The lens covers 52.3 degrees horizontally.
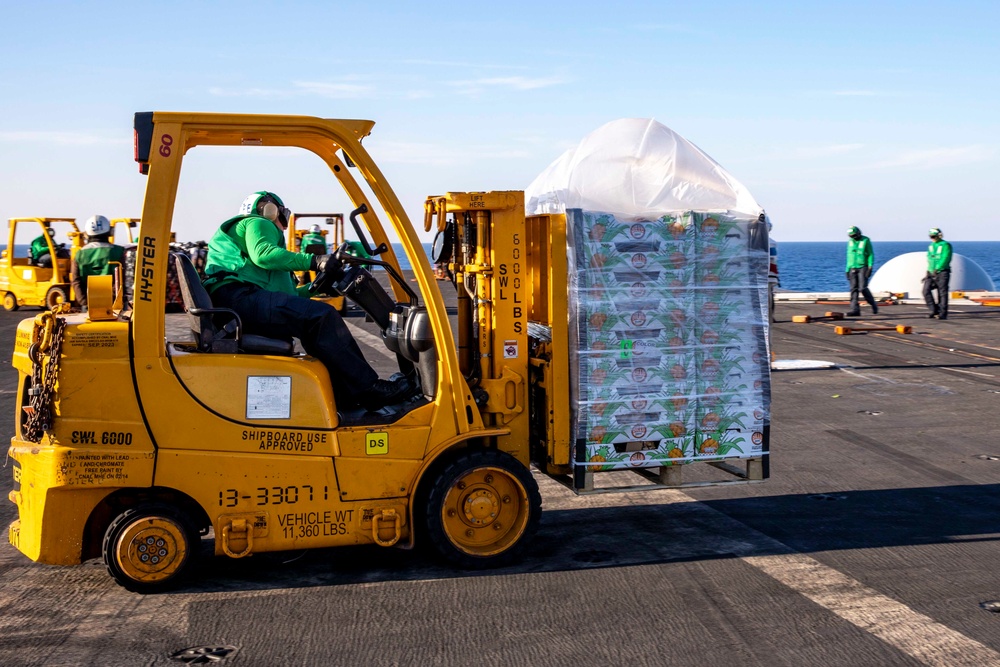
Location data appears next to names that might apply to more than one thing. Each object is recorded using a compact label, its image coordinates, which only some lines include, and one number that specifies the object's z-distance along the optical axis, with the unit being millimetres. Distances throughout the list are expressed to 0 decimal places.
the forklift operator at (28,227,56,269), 24767
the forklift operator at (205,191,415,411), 5793
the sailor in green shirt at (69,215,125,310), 20203
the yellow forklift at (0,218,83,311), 24141
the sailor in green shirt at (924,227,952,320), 20875
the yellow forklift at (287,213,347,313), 24969
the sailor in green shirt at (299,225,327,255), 24031
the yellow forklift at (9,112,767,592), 5367
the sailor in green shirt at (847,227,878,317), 20688
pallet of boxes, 6102
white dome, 34625
